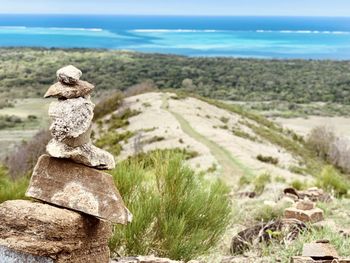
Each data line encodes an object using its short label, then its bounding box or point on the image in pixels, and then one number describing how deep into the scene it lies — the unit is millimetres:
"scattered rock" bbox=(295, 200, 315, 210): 10628
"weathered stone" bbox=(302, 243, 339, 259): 6961
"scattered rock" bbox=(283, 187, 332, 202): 13078
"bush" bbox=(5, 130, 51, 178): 22916
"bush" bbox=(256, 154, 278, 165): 28281
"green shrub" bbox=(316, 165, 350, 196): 15477
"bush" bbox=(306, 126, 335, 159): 38172
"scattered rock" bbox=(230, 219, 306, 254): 8918
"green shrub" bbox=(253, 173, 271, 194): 16297
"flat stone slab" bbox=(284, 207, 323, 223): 10049
